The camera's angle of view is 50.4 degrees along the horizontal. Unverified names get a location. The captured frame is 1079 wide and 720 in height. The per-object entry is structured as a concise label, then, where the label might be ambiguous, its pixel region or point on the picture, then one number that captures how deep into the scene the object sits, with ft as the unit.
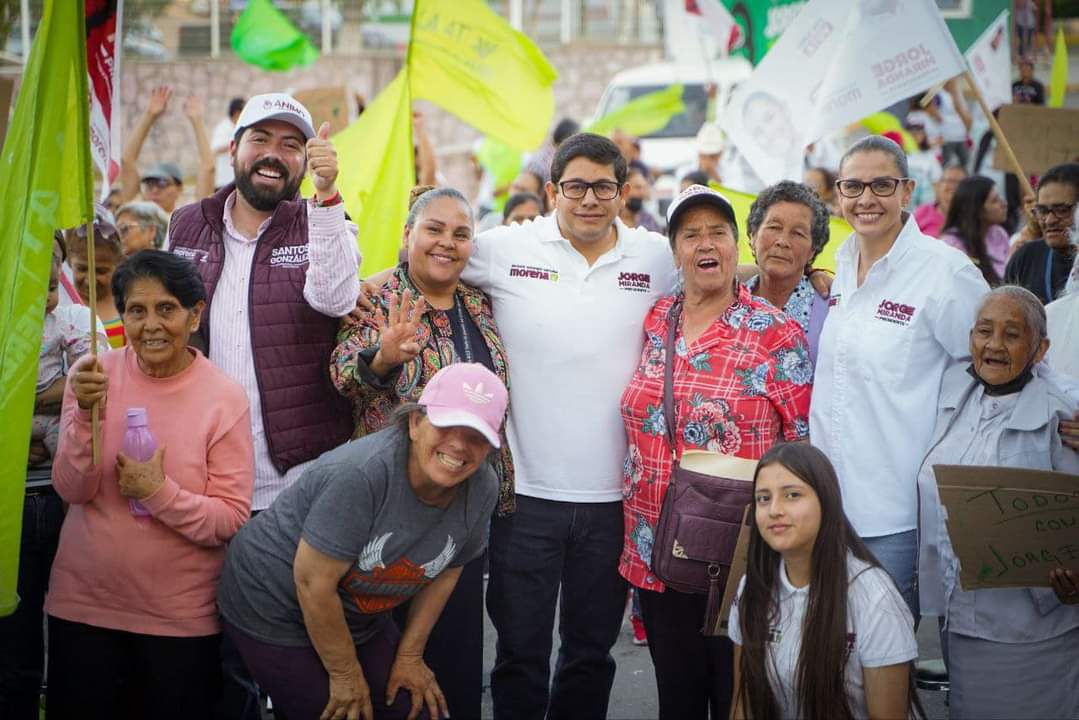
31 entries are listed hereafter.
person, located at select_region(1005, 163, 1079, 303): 17.75
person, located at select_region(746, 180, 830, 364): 14.58
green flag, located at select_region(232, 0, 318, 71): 34.63
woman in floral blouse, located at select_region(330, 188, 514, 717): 13.21
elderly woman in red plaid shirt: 12.60
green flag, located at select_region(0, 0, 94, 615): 11.24
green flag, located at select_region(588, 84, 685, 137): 34.68
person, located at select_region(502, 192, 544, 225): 24.93
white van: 44.86
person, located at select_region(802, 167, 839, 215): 28.99
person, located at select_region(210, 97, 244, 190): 32.04
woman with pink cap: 11.24
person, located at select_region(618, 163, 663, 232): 27.86
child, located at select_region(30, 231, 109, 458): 13.98
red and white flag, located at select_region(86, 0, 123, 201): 14.23
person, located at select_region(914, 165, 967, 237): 28.55
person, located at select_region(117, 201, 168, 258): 19.93
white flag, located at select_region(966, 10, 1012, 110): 27.32
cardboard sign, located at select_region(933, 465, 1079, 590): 11.18
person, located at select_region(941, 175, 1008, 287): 23.13
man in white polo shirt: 13.39
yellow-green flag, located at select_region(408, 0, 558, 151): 21.21
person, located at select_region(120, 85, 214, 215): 26.09
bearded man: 13.23
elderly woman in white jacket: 11.67
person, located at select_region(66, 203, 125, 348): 16.79
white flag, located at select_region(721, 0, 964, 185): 17.44
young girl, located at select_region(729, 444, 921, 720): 10.93
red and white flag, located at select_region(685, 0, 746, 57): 32.17
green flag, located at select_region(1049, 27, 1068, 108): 28.91
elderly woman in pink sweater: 12.02
